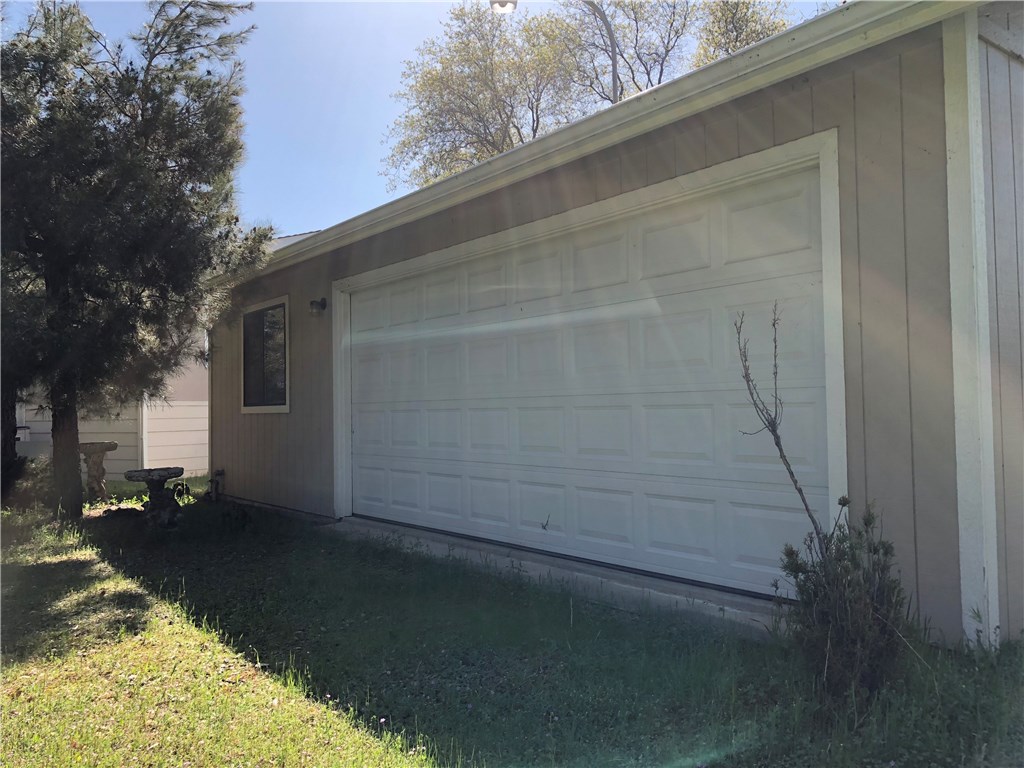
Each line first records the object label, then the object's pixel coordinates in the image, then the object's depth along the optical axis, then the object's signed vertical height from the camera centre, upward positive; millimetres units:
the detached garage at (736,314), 3199 +491
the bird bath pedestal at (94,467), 9648 -878
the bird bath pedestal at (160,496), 7254 -997
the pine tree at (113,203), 5781 +1833
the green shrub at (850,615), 2654 -889
